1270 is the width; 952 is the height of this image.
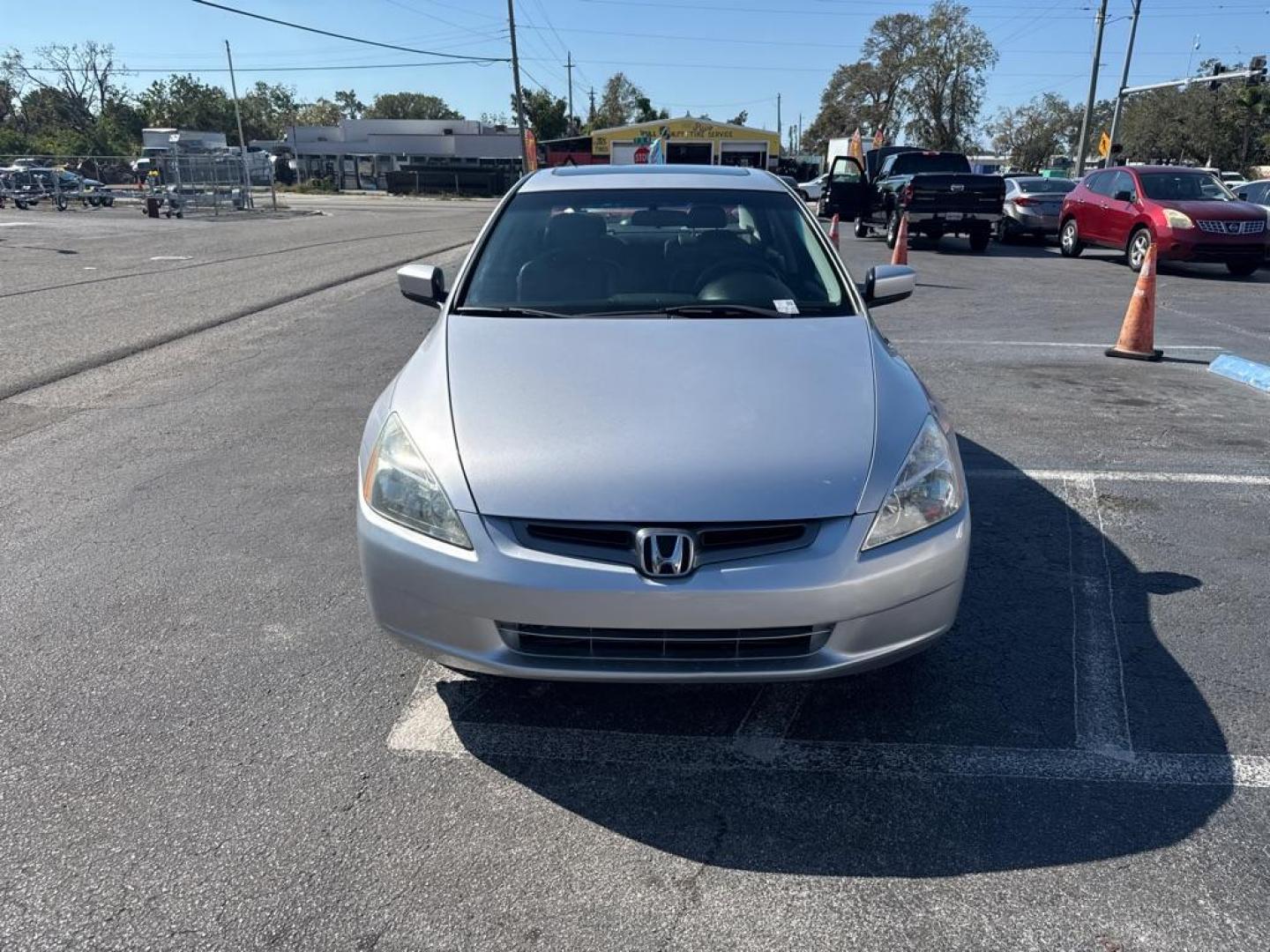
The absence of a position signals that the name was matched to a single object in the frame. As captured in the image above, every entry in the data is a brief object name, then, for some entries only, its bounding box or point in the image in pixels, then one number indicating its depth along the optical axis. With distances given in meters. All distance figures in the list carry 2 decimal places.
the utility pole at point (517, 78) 47.71
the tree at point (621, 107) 102.62
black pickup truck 18.47
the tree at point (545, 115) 88.75
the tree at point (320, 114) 127.56
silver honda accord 2.58
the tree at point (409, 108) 126.06
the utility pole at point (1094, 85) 33.72
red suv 14.32
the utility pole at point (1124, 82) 34.89
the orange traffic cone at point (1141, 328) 8.42
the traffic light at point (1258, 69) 29.34
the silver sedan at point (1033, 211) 20.17
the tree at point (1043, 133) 78.81
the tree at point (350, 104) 134.12
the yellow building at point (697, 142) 57.22
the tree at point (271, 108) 116.42
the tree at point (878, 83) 65.81
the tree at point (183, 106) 97.75
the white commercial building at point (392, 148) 72.81
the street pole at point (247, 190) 34.38
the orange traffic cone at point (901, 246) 13.88
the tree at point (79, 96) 95.50
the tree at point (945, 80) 62.06
